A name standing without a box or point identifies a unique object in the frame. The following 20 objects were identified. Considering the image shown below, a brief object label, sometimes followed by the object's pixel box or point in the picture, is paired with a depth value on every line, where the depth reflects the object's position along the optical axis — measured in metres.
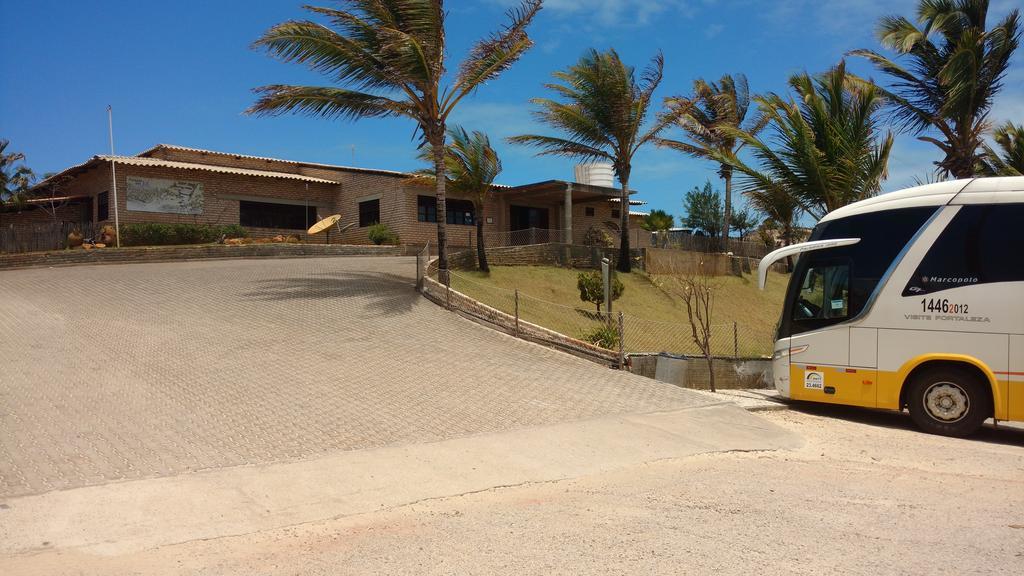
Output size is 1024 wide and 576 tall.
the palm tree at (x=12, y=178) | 36.22
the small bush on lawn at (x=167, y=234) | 24.52
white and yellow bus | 8.47
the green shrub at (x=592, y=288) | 19.30
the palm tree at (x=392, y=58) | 15.62
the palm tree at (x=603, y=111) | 23.38
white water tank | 35.22
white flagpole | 24.08
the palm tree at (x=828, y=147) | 14.27
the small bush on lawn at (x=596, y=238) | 34.28
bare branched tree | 12.19
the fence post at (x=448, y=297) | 14.87
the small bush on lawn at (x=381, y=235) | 28.17
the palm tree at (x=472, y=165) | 21.83
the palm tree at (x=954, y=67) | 14.25
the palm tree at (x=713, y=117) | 25.13
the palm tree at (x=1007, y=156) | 18.25
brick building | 26.80
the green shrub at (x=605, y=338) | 13.66
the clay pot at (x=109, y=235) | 24.42
